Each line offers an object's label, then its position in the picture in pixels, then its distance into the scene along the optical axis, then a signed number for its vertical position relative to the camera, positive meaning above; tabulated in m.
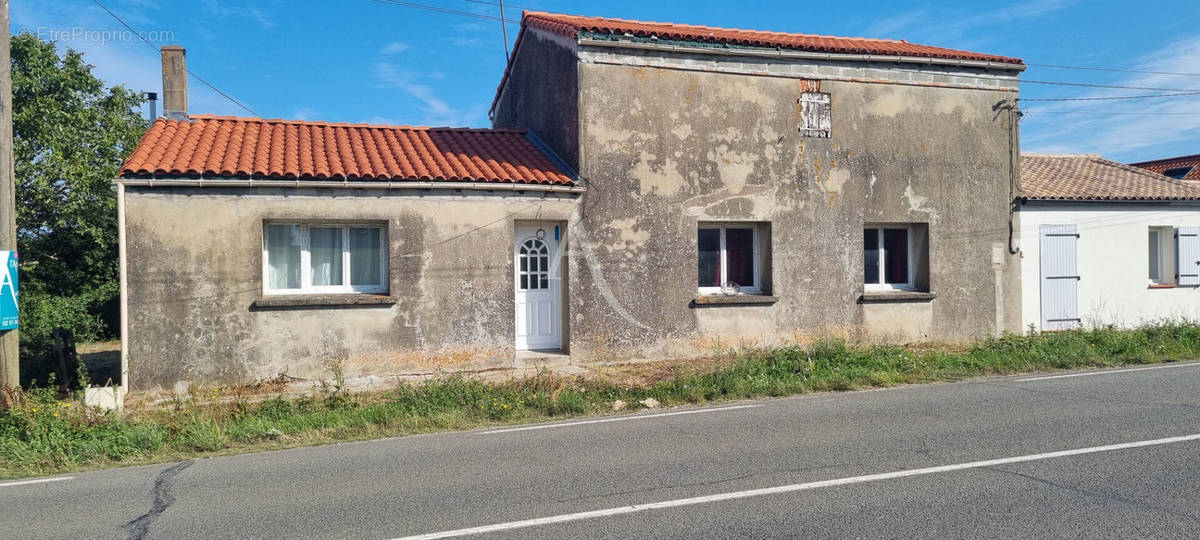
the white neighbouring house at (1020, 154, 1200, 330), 14.41 +0.31
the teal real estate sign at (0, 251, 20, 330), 8.05 -0.18
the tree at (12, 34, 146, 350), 17.52 +2.00
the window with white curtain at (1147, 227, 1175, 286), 15.76 +0.18
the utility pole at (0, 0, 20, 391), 8.10 +0.89
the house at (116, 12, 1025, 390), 10.20 +0.82
